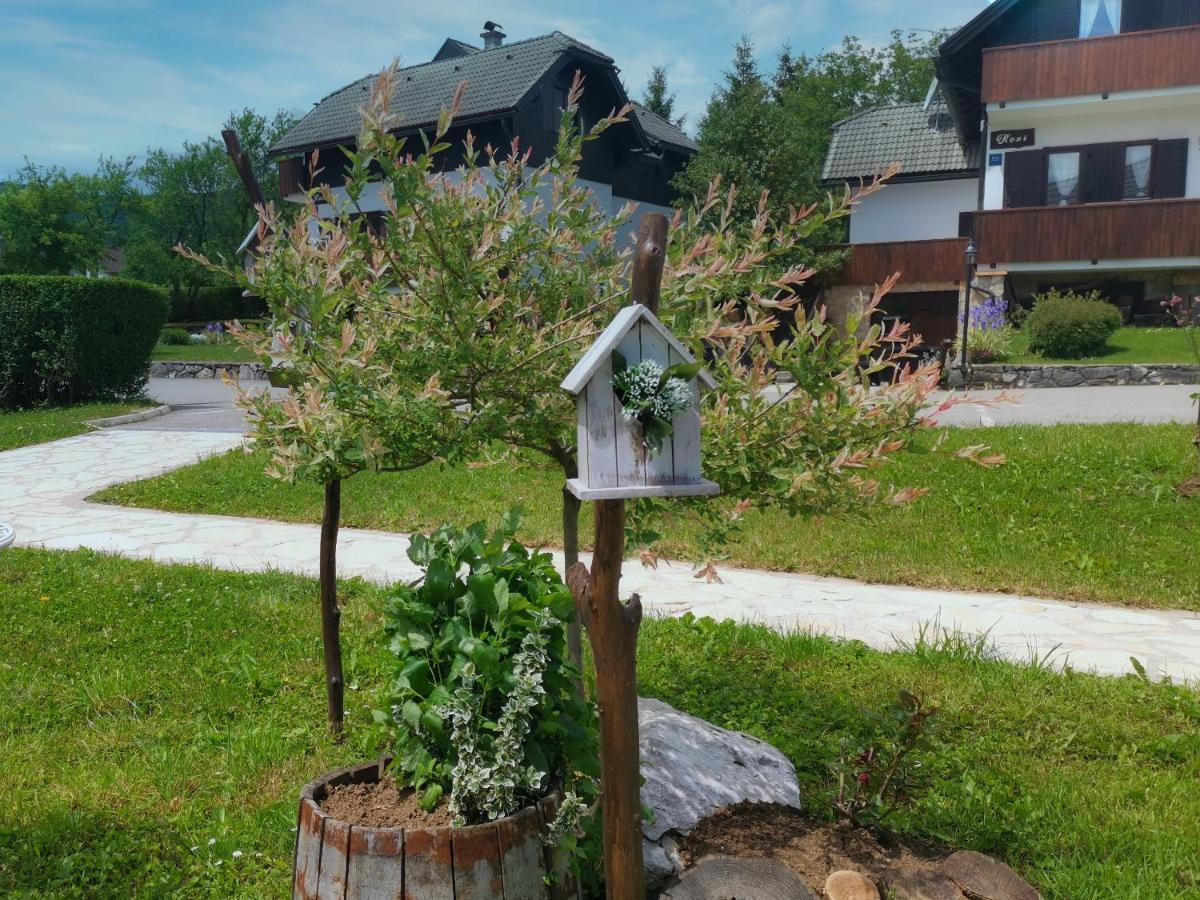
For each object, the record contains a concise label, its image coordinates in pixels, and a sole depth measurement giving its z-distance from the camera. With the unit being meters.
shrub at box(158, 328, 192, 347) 36.03
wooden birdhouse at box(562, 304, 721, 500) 2.30
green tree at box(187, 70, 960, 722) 2.81
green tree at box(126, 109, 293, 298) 59.03
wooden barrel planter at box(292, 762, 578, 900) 2.33
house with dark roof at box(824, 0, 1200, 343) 20.39
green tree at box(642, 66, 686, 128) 45.94
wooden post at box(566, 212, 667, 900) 2.31
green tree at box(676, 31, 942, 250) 24.53
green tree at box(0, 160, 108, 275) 36.78
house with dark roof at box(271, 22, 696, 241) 25.23
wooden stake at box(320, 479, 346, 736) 3.80
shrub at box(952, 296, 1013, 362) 18.34
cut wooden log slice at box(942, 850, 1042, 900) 2.68
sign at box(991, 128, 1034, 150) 22.12
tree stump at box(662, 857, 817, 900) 2.58
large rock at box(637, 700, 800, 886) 2.93
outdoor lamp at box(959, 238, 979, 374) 17.13
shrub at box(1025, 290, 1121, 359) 17.62
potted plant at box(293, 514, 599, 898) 2.36
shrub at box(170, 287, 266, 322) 45.81
